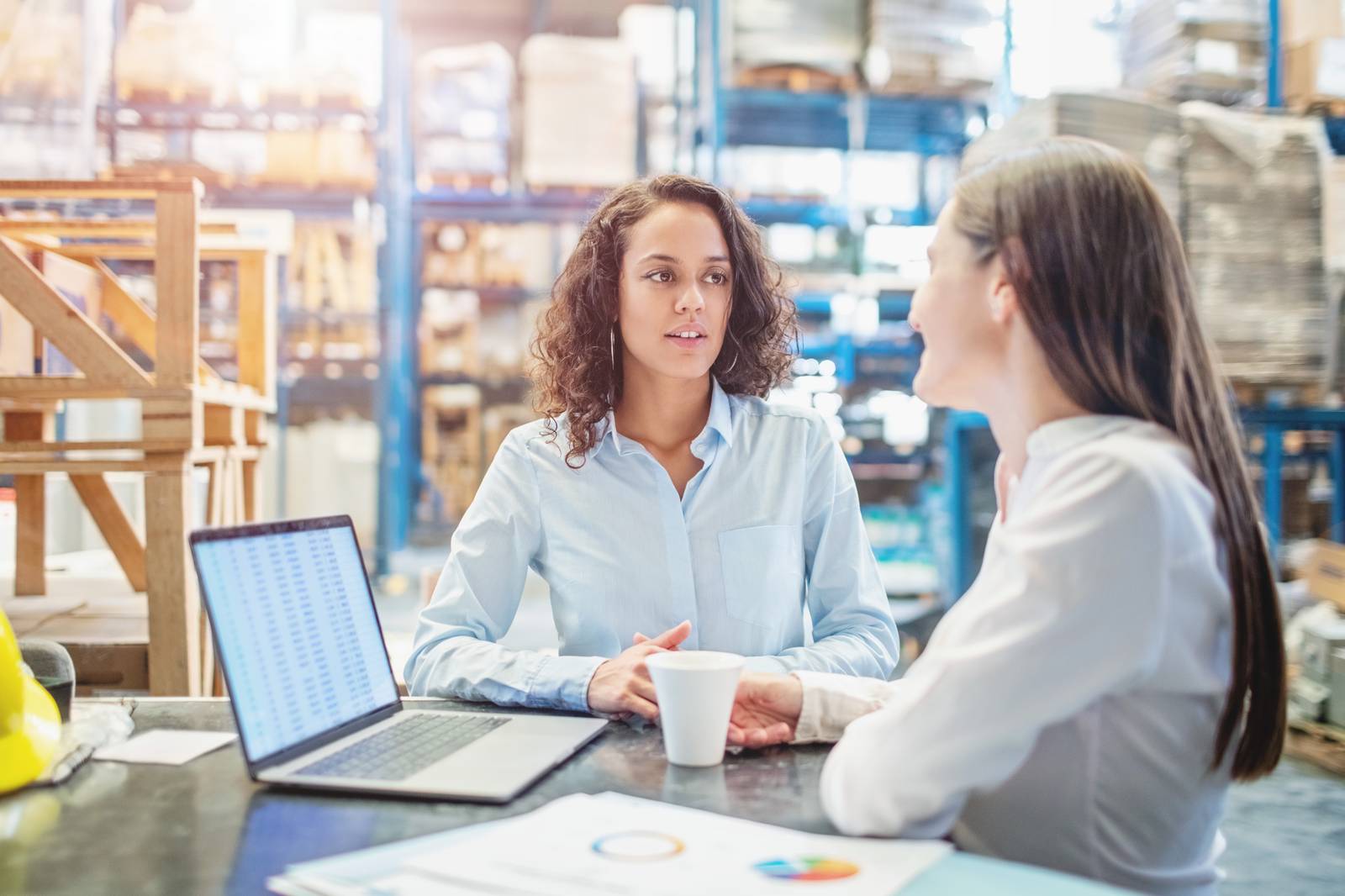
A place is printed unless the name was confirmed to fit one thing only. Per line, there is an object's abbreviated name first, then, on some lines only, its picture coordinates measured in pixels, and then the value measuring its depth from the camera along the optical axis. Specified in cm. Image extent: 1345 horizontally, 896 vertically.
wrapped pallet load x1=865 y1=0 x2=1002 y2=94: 602
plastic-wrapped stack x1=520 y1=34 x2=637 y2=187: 658
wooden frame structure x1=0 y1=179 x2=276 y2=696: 237
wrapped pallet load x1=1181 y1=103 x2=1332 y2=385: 475
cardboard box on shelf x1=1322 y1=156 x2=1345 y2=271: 483
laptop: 100
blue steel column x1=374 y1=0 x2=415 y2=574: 674
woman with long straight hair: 78
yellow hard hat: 100
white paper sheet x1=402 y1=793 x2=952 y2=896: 73
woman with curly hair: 171
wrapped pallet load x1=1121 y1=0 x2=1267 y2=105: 552
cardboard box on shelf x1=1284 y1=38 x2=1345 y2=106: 551
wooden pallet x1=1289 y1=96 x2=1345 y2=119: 555
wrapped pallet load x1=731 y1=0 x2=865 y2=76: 608
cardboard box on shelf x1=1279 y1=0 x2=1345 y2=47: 551
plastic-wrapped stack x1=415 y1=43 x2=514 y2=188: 672
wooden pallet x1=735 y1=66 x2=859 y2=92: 618
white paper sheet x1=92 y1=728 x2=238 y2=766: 110
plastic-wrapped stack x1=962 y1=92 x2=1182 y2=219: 462
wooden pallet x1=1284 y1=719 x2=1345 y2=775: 329
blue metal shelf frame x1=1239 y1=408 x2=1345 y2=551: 496
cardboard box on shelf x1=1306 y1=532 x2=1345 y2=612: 366
